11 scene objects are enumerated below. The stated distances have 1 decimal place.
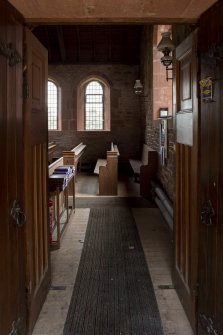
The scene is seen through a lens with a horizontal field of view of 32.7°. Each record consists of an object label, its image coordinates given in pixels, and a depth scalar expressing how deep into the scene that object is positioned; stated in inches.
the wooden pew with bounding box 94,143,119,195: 301.7
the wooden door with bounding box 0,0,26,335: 75.0
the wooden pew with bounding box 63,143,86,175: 286.7
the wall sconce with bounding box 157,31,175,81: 212.2
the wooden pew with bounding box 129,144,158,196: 312.0
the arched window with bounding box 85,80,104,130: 479.2
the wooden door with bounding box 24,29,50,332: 98.5
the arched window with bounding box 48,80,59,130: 476.1
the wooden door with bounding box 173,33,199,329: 99.8
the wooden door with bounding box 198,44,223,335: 80.3
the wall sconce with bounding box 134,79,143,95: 385.5
